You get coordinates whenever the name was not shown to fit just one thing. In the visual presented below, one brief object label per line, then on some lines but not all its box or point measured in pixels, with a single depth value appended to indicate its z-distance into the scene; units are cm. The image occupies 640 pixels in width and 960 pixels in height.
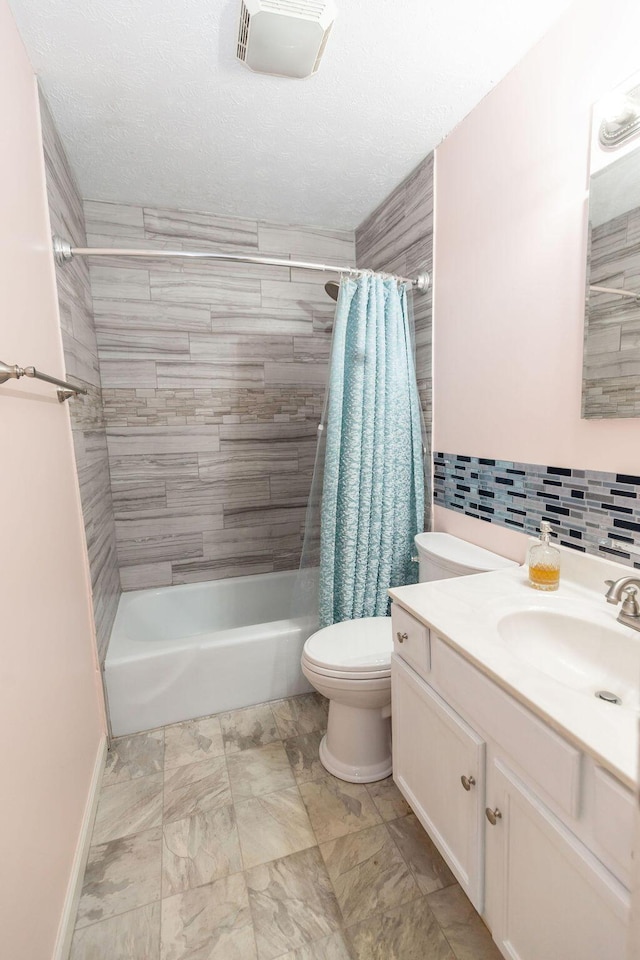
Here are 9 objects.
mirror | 110
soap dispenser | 127
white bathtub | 187
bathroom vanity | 72
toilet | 154
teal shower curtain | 185
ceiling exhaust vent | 117
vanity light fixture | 109
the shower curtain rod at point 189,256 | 163
